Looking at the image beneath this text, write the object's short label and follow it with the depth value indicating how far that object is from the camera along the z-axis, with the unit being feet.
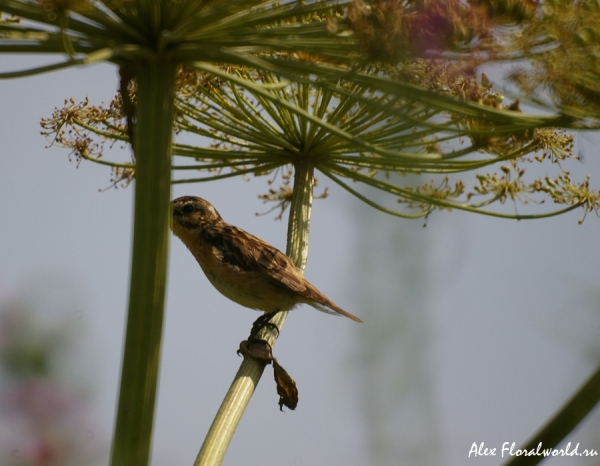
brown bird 32.30
